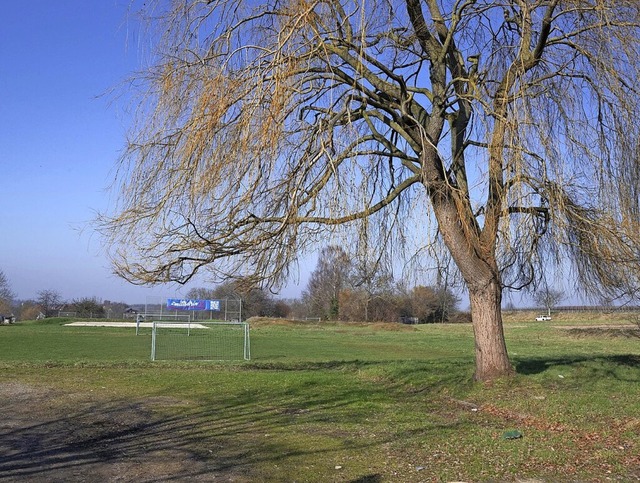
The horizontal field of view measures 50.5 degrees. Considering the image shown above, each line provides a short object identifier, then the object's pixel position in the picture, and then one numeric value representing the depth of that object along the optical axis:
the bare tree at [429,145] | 9.54
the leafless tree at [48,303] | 108.25
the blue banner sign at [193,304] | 46.39
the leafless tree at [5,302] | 94.25
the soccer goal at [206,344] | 27.05
